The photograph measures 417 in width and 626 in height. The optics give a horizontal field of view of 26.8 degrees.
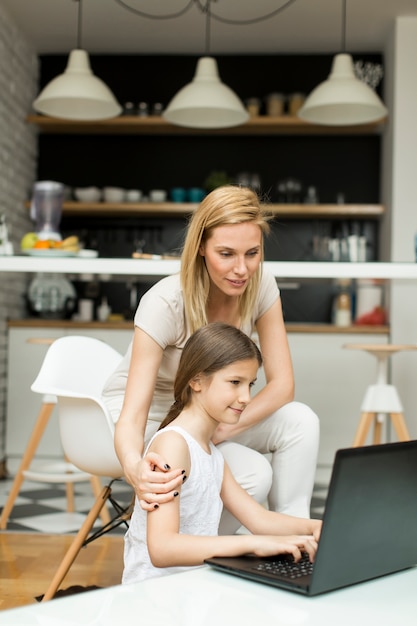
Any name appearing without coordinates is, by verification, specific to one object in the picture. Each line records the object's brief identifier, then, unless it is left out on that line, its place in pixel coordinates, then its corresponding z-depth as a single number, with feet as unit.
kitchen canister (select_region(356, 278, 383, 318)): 17.81
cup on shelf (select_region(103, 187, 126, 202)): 18.72
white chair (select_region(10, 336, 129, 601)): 7.04
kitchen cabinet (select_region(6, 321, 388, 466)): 16.08
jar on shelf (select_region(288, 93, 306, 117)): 18.31
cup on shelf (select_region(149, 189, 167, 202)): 18.80
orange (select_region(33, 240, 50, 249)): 10.55
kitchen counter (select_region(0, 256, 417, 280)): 9.32
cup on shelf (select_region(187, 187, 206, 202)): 18.56
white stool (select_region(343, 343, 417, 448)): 11.84
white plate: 9.89
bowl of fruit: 9.99
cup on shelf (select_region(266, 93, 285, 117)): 18.42
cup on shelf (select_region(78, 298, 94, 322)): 18.53
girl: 4.96
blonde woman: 6.18
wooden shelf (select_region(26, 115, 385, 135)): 18.13
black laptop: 3.48
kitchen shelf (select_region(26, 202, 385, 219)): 18.07
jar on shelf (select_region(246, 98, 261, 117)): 18.44
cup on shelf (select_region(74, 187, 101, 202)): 18.72
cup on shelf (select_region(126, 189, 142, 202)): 18.79
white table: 3.09
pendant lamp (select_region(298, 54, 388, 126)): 13.91
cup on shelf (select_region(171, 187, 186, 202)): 18.66
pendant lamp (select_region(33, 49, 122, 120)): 13.97
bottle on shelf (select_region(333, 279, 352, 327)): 17.46
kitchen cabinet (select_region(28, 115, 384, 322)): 19.39
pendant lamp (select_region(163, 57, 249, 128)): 14.11
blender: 12.06
